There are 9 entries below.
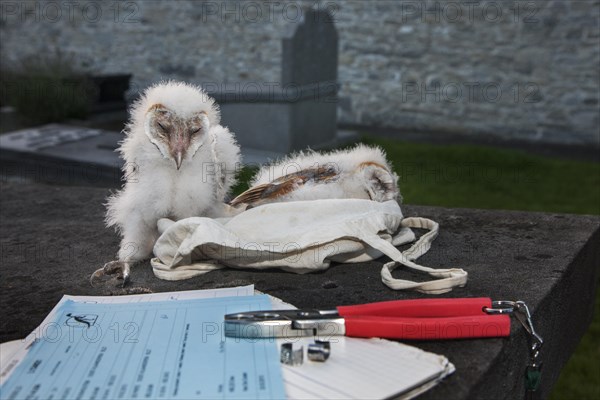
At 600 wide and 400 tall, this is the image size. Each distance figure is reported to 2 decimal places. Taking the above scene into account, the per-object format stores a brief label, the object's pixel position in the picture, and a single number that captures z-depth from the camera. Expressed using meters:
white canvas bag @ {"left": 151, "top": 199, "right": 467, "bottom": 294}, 0.76
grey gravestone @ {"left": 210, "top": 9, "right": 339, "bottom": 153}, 2.54
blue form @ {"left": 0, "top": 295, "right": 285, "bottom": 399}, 0.57
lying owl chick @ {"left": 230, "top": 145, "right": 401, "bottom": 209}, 0.86
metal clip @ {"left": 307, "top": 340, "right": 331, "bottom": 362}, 0.60
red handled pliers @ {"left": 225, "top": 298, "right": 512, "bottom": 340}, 0.63
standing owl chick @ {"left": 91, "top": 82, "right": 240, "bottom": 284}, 0.79
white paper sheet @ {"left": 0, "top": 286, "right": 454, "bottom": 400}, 0.57
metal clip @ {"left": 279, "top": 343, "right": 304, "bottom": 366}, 0.60
